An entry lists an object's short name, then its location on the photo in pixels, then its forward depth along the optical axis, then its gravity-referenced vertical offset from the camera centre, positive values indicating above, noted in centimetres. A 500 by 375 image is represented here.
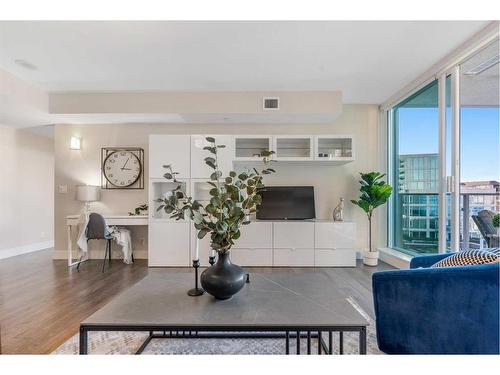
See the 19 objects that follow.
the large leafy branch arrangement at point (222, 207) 145 -12
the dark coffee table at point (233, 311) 119 -62
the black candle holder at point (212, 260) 156 -43
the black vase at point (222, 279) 145 -51
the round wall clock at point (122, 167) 457 +32
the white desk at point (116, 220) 411 -53
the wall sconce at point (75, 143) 450 +71
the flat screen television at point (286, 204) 425 -29
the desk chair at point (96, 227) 388 -60
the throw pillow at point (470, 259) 139 -39
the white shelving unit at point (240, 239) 401 -75
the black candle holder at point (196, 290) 152 -61
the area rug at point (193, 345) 183 -112
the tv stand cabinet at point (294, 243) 402 -85
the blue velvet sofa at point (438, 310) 126 -62
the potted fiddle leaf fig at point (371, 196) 399 -15
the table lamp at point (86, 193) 431 -12
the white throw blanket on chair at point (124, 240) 413 -85
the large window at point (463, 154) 278 +36
